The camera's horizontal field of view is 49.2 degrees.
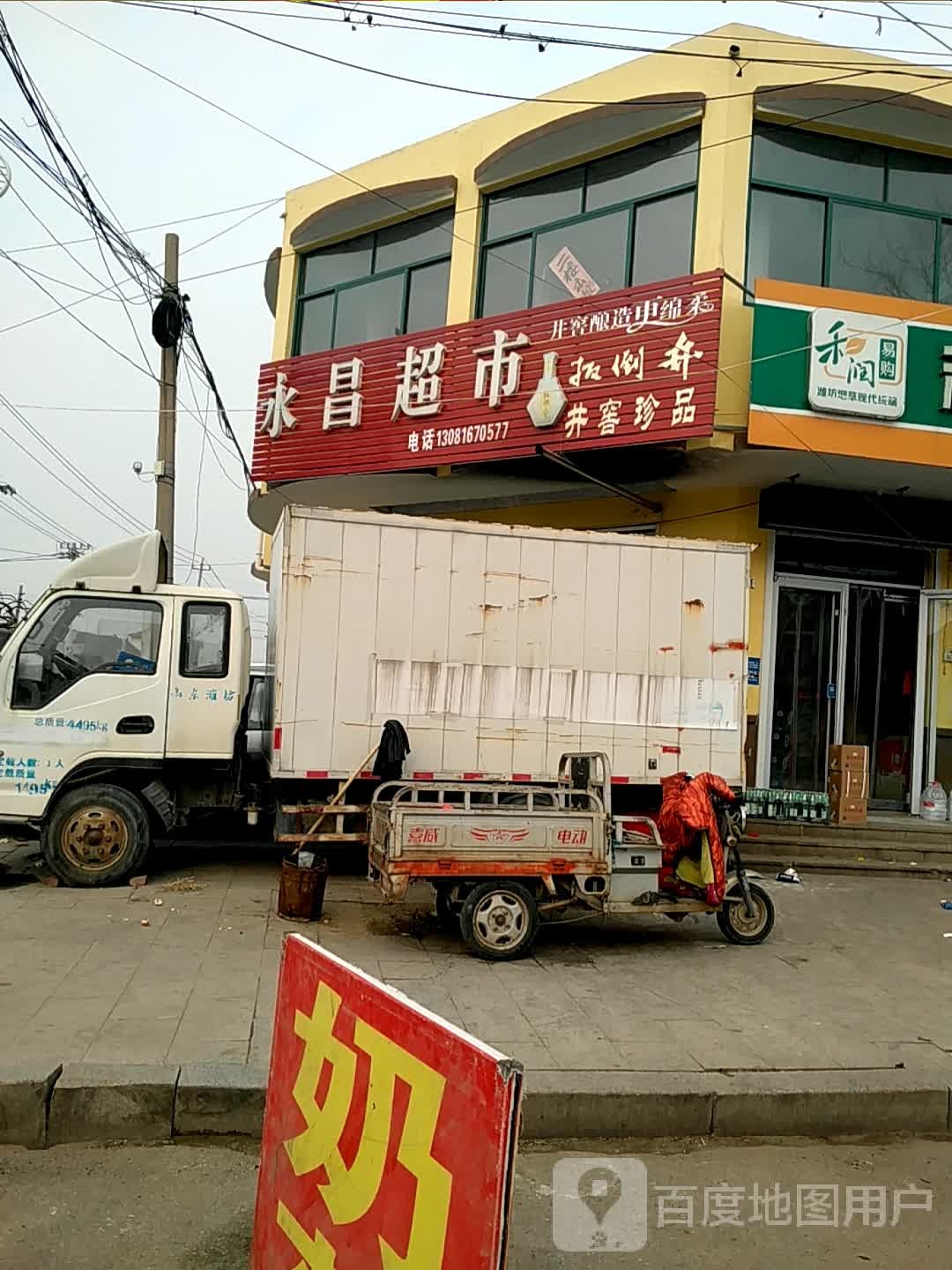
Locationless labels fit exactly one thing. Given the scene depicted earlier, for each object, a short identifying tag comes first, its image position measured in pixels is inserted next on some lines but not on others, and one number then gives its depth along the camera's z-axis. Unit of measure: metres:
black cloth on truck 8.73
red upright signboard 2.25
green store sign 10.55
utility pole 13.70
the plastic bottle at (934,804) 12.45
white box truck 8.83
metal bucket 7.84
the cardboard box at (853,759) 11.71
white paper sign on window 12.73
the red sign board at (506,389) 10.73
